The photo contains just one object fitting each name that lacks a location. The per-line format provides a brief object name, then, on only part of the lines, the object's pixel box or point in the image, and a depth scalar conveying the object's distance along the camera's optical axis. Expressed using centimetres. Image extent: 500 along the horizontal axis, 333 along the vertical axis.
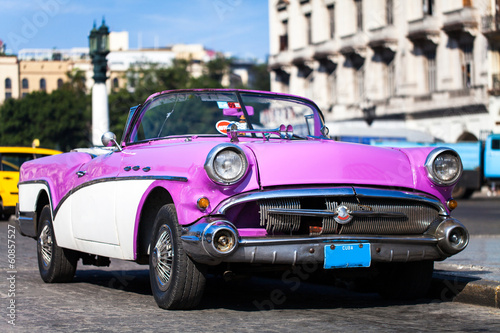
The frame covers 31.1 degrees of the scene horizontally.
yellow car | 1994
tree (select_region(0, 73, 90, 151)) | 9244
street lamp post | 3016
